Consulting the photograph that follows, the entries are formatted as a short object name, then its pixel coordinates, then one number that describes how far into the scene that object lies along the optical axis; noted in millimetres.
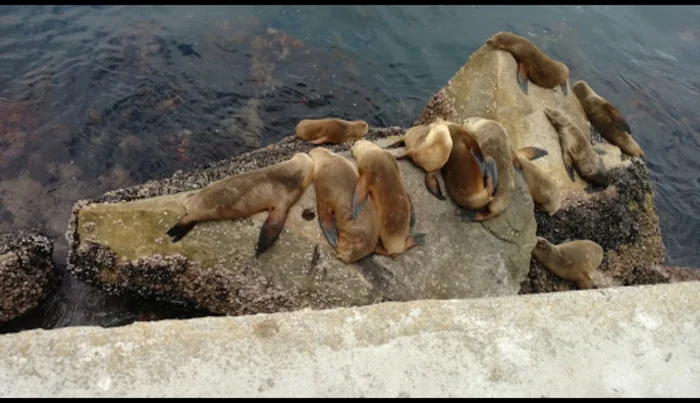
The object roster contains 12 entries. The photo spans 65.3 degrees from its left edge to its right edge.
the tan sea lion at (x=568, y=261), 5160
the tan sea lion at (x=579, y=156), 6016
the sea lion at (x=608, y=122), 6969
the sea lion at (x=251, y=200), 4012
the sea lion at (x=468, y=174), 4758
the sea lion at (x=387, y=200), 4293
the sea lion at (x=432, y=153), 4789
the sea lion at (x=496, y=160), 4844
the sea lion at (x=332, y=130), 6379
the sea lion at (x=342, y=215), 4145
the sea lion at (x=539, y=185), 5426
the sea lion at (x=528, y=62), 6434
